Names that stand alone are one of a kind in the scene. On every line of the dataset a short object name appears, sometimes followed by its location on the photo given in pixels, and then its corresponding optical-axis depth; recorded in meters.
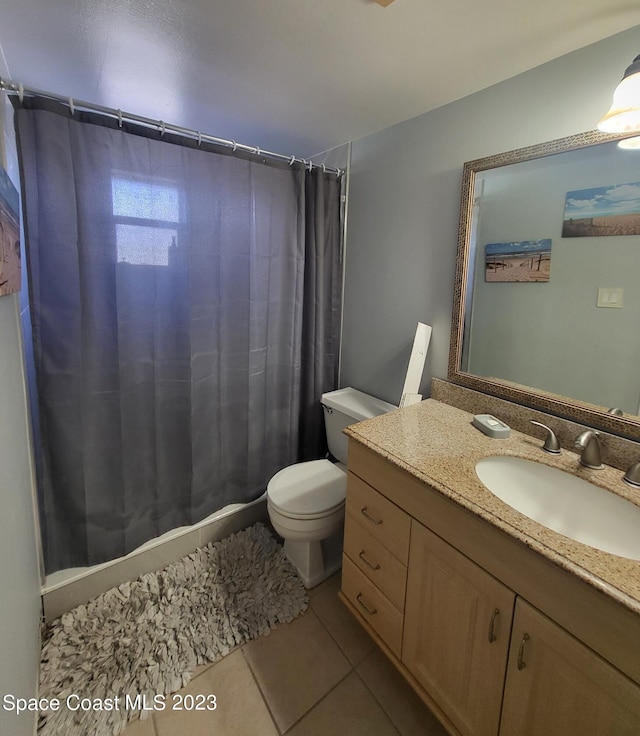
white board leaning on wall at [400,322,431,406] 1.55
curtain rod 1.15
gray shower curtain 1.29
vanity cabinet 0.66
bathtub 1.44
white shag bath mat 1.17
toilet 1.51
